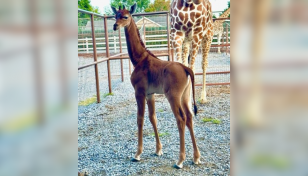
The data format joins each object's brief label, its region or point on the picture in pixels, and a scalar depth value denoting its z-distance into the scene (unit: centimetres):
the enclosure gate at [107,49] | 329
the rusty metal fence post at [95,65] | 330
